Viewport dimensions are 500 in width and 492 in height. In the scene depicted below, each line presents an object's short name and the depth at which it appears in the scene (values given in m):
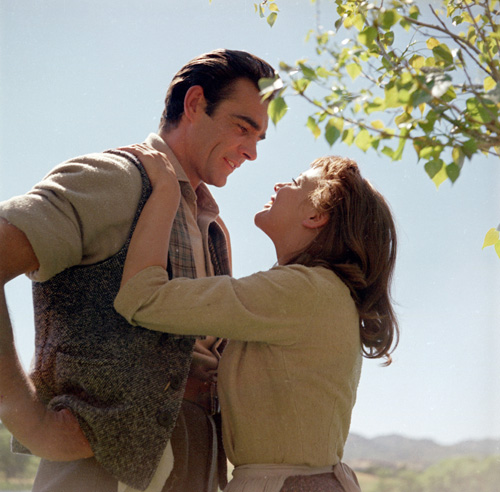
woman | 1.52
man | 1.47
